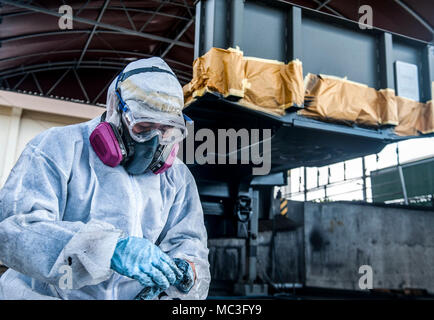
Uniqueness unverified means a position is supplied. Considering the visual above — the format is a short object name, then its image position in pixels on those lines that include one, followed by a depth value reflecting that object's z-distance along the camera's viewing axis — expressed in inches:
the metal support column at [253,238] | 159.0
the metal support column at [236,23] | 103.2
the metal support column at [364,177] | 348.6
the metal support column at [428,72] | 132.0
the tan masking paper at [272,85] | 105.2
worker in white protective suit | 41.1
